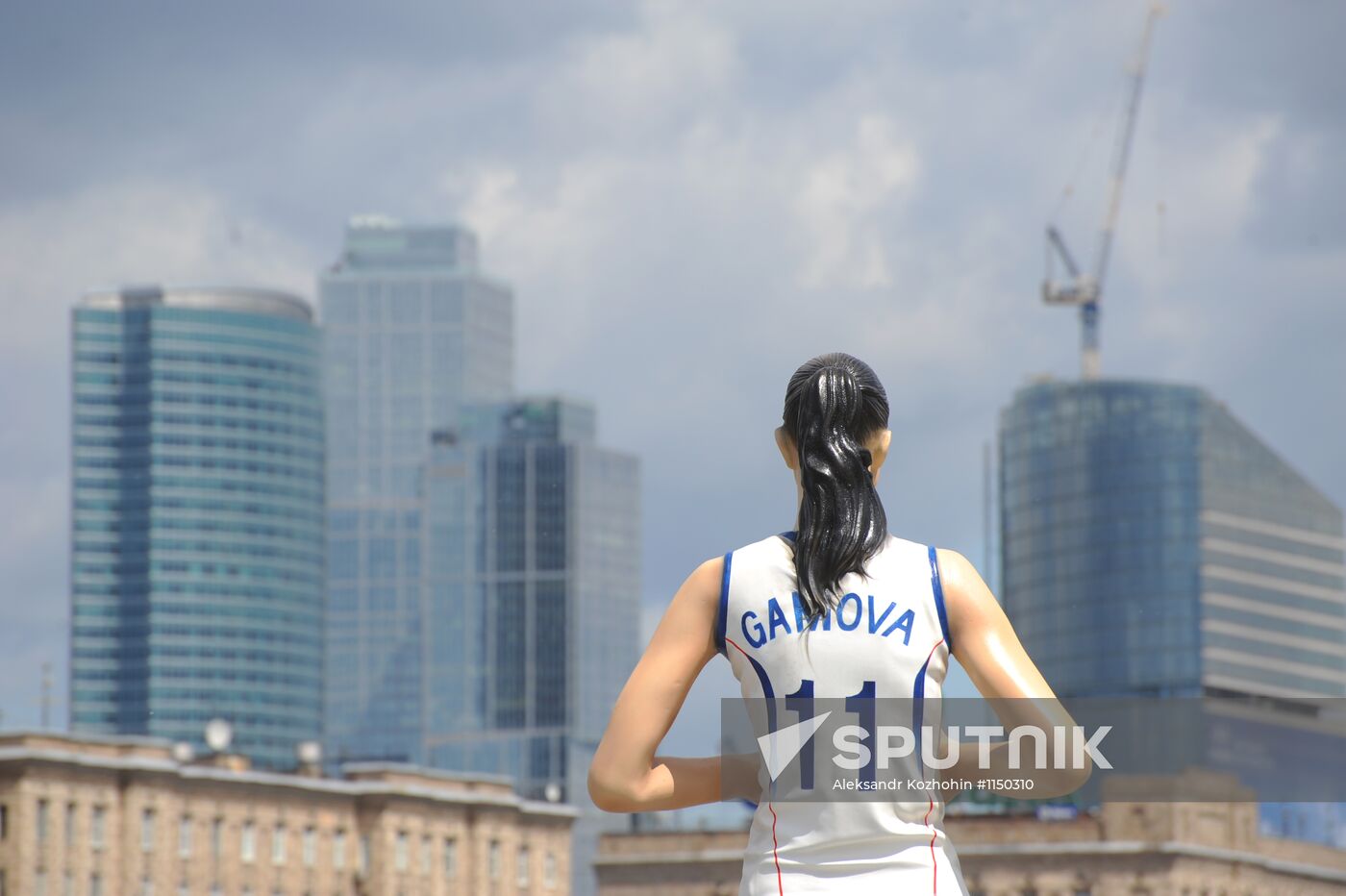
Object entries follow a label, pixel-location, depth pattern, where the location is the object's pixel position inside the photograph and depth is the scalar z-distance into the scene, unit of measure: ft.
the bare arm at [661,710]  56.54
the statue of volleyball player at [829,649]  54.75
